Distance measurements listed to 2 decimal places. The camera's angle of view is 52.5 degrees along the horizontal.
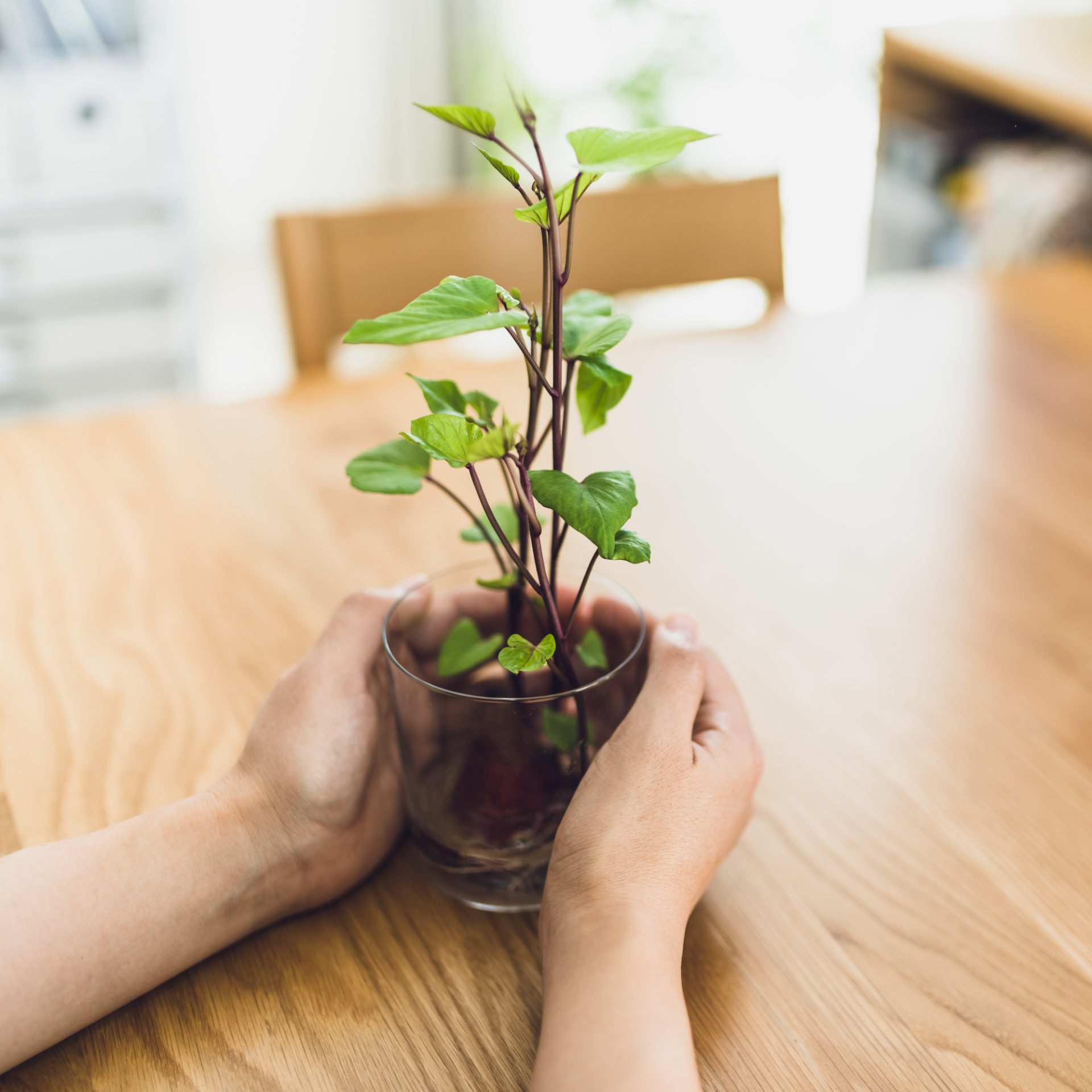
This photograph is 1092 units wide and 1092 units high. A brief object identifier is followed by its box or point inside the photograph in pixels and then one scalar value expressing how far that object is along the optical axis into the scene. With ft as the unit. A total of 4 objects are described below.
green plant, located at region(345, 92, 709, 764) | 1.32
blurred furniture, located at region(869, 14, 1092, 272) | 5.94
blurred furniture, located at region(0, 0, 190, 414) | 7.46
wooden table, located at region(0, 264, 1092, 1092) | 1.61
